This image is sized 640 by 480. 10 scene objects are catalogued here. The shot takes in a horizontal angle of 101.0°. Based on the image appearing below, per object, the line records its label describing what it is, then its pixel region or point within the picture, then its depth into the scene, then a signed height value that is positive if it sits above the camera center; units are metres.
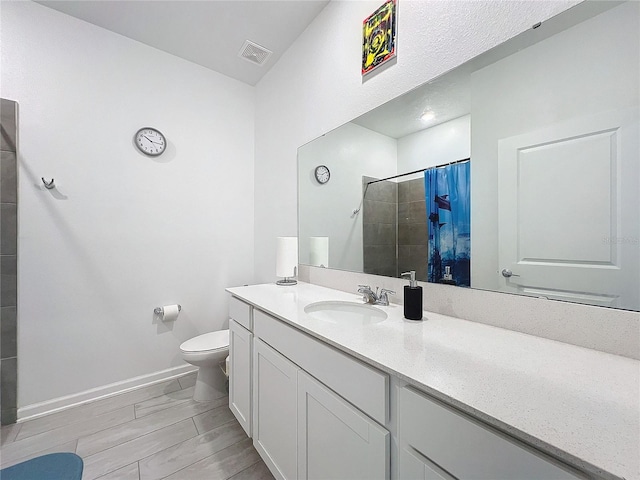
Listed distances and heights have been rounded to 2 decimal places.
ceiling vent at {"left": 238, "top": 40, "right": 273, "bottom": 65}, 2.12 +1.56
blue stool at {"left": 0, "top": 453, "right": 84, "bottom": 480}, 0.84 -0.76
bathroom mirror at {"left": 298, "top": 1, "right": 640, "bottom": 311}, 0.75 +0.29
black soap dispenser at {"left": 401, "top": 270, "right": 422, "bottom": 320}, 1.07 -0.25
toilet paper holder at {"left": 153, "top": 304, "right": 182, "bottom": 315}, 2.18 -0.58
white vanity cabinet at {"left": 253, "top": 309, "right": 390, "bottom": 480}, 0.75 -0.60
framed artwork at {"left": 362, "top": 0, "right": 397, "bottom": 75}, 1.33 +1.08
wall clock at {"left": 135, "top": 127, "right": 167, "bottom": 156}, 2.12 +0.81
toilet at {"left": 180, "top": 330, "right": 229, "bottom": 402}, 1.86 -0.88
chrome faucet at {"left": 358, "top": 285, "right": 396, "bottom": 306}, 1.30 -0.28
